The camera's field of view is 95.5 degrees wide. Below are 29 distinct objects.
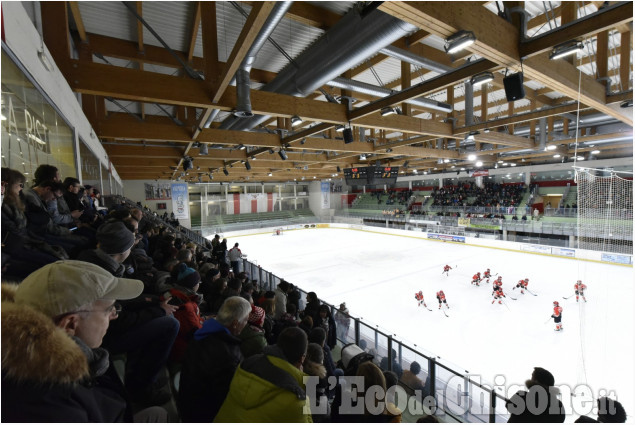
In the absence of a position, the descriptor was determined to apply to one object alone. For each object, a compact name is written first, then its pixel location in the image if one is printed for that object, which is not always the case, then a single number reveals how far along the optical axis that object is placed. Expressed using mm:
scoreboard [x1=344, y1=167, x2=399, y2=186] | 16094
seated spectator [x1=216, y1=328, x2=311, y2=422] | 1445
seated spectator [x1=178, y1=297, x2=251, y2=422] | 1729
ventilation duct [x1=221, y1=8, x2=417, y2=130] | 3109
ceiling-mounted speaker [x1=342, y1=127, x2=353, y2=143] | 6309
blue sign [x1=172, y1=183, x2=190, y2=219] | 22859
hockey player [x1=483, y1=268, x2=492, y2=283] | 11680
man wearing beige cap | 791
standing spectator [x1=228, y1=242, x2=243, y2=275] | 8866
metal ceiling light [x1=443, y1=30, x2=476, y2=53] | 2793
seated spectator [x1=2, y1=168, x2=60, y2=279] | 1599
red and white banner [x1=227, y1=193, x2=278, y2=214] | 34188
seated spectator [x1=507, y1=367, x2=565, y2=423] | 2229
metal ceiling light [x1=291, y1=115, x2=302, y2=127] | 5195
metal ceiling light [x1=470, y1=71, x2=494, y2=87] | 3930
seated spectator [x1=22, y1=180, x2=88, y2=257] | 2002
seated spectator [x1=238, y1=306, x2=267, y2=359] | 2180
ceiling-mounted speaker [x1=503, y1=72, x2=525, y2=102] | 3704
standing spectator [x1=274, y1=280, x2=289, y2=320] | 4935
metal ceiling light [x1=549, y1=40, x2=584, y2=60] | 3148
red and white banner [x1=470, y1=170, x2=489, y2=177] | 21106
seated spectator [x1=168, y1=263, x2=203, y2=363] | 2184
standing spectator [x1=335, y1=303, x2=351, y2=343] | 5601
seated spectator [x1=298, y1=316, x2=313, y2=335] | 3521
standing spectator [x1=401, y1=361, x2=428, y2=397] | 4172
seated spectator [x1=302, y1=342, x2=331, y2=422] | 2167
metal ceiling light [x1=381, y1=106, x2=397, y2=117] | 5453
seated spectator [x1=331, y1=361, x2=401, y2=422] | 1961
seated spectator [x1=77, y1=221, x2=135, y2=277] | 2086
